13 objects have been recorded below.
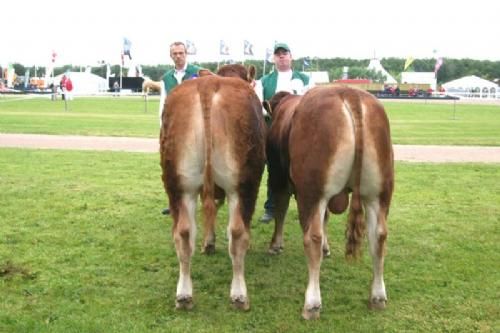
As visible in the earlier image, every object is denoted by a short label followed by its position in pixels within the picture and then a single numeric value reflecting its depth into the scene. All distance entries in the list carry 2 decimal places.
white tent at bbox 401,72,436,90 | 90.69
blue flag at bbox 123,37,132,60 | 59.66
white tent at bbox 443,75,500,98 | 77.19
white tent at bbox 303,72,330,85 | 82.18
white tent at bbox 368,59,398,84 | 95.62
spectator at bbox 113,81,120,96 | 69.38
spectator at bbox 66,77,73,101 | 44.33
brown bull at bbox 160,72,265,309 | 4.99
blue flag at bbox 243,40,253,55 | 55.16
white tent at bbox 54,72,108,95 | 73.38
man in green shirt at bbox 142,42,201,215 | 7.64
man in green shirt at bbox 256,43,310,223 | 7.64
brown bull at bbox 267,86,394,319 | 4.81
